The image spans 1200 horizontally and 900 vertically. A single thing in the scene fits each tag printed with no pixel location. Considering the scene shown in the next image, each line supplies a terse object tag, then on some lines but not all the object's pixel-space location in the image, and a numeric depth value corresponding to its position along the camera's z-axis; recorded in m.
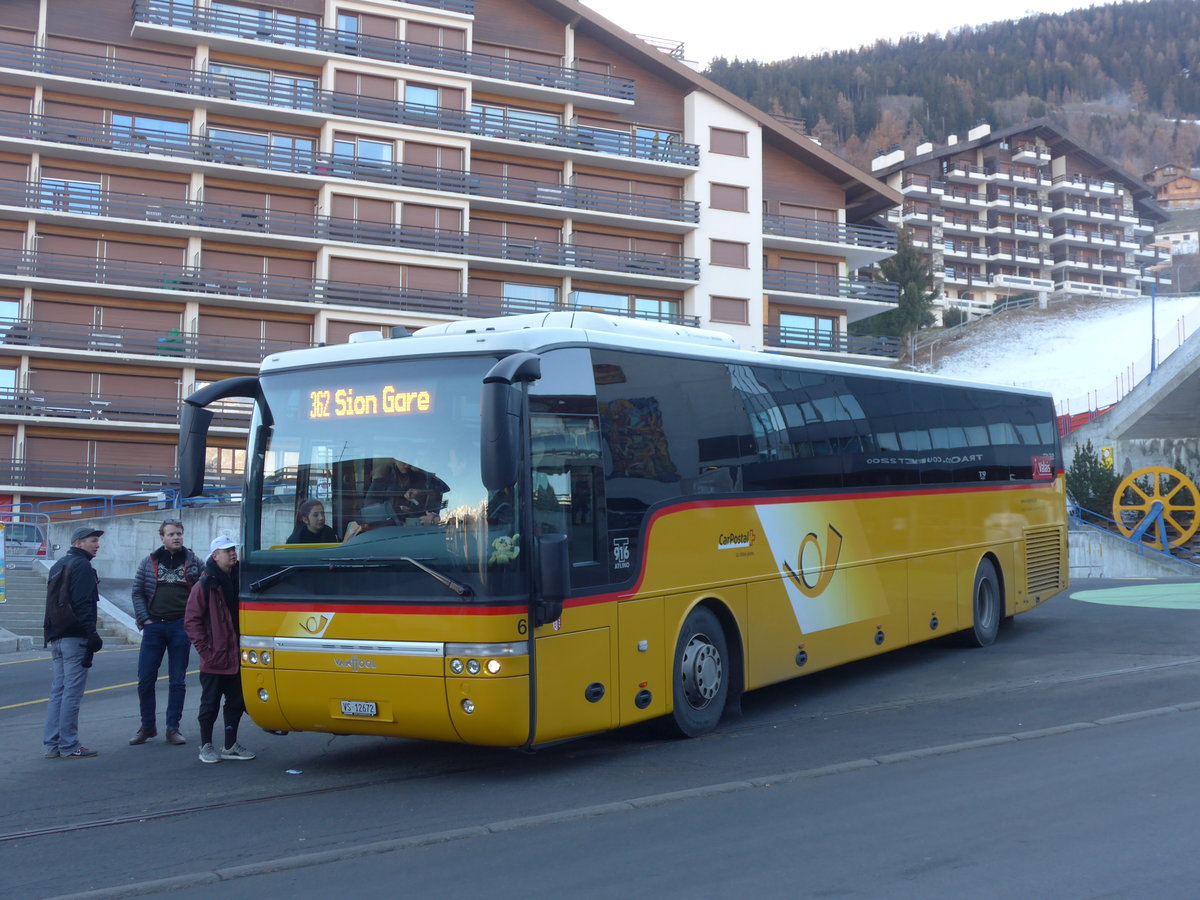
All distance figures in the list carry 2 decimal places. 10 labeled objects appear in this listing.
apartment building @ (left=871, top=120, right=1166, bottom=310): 112.31
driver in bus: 8.32
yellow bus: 8.18
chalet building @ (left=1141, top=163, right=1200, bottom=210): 178.75
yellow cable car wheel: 33.78
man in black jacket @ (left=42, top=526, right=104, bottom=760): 9.62
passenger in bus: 8.73
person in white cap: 9.38
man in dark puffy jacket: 10.10
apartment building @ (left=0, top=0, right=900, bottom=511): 41.97
